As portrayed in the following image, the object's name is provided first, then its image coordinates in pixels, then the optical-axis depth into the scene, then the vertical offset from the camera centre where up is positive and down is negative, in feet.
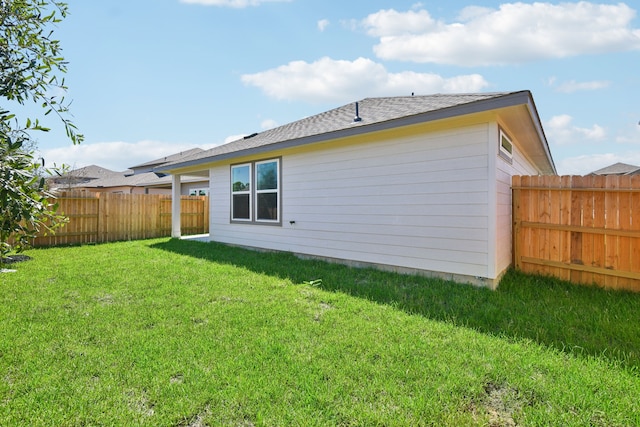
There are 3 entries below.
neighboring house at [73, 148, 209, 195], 62.89 +6.02
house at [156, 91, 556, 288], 15.62 +1.71
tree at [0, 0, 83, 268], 4.92 +2.21
